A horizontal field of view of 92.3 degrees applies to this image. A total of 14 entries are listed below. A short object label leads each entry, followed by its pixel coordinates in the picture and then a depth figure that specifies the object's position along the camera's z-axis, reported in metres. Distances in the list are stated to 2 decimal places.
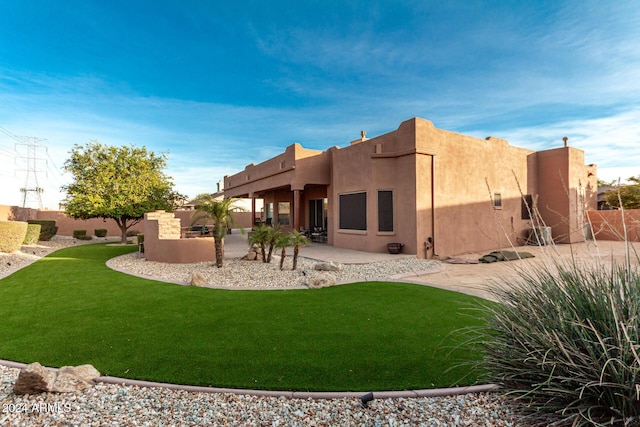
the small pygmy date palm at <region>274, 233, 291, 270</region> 10.03
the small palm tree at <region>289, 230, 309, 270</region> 9.85
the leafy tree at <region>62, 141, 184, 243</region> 18.11
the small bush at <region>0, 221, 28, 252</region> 13.98
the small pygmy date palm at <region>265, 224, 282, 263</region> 10.59
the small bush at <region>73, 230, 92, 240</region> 24.27
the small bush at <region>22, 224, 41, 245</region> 17.73
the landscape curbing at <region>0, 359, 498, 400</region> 3.16
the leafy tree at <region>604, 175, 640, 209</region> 25.09
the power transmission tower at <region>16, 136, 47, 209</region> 40.03
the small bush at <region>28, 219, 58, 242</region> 21.36
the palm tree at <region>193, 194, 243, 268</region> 10.37
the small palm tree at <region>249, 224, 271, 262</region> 10.76
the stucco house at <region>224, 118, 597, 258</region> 12.79
